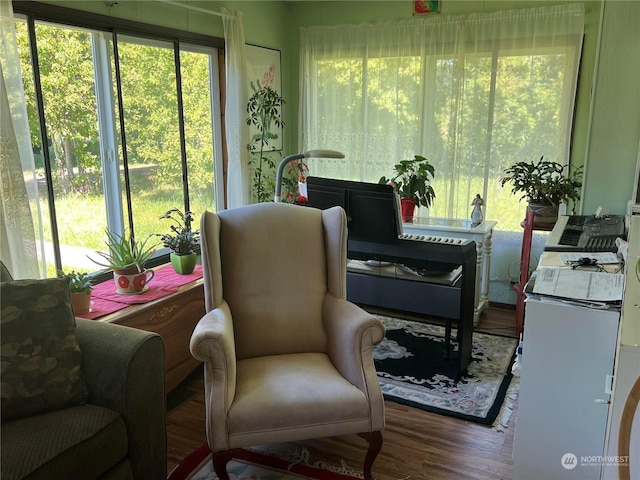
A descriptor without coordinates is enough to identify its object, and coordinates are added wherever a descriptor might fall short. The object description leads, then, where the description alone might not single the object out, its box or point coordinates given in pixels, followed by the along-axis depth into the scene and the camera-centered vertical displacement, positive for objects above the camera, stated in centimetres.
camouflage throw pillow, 164 -69
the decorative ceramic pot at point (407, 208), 367 -50
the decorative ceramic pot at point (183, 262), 283 -68
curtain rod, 313 +82
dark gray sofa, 147 -88
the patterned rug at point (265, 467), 207 -133
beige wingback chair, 182 -79
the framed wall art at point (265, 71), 403 +53
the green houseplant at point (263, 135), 393 +2
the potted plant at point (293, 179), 415 -34
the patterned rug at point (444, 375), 256 -130
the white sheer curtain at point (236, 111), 367 +19
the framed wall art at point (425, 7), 389 +98
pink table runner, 233 -75
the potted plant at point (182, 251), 284 -62
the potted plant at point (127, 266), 252 -62
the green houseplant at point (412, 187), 359 -34
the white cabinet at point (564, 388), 172 -85
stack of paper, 174 -52
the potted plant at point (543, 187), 327 -31
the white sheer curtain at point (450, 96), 360 +32
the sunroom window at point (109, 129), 260 +5
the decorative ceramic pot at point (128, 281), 251 -69
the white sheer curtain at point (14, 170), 212 -14
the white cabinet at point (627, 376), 130 -62
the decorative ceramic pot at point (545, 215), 327 -48
